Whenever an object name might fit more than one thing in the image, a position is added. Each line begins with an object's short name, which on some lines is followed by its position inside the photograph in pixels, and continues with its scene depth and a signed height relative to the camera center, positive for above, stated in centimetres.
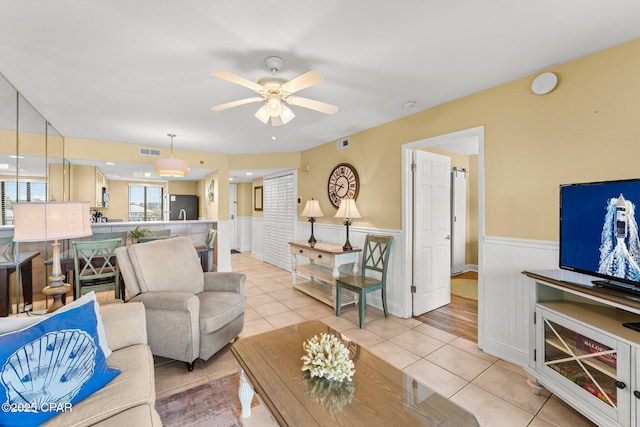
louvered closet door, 560 -11
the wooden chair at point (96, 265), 308 -63
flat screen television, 156 -12
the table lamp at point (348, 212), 369 +1
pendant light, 408 +70
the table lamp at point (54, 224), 168 -8
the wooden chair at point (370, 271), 316 -79
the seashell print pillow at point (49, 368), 109 -68
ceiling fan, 182 +87
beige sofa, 115 -85
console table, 368 -86
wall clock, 406 +45
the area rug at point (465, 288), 416 -122
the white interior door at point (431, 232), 338 -24
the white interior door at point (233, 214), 811 -4
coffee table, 118 -88
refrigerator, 804 +17
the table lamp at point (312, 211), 438 +3
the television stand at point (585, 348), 143 -80
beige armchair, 224 -77
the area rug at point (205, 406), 173 -132
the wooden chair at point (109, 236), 381 -33
